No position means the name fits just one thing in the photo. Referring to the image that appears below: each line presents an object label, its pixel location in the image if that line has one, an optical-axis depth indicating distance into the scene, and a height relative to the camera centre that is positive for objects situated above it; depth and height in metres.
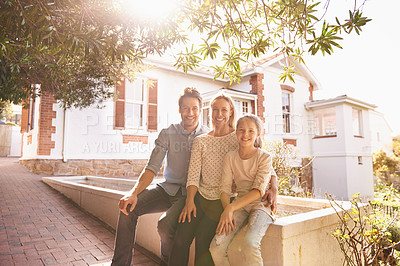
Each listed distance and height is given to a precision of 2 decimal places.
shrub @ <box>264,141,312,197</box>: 5.69 -0.25
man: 2.24 -0.32
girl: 1.88 -0.36
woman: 2.07 -0.28
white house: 8.79 +1.14
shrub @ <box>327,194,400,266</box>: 2.23 -0.73
